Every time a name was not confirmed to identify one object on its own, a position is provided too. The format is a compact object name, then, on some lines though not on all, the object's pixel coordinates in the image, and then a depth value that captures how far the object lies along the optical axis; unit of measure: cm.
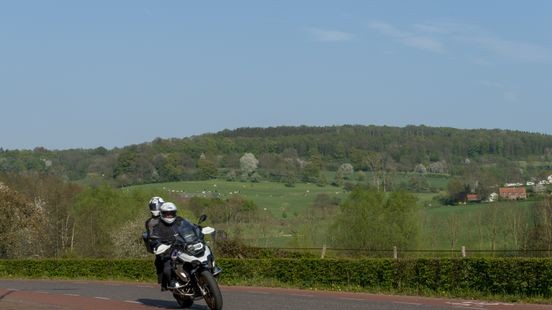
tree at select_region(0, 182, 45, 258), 8262
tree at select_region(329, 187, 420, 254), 9669
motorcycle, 1537
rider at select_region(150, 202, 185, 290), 1647
